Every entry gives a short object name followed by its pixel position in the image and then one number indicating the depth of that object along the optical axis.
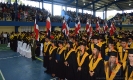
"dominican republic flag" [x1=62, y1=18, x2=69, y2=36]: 5.42
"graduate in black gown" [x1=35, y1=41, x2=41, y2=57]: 5.86
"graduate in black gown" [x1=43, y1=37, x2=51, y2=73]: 3.87
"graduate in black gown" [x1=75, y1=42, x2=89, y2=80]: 2.53
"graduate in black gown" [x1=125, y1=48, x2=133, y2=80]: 1.72
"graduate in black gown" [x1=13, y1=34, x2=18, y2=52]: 7.10
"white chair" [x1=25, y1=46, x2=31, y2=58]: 5.64
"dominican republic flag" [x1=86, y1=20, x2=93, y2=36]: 6.42
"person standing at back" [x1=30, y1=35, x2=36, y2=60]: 5.18
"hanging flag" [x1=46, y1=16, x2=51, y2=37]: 4.81
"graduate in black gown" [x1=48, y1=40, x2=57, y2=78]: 3.45
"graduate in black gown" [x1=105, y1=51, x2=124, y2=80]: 1.92
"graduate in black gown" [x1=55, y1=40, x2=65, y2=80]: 3.21
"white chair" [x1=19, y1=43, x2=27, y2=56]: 6.12
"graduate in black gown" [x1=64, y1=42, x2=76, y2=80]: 2.83
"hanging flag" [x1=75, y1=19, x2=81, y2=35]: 6.10
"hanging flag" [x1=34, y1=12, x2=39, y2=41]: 4.75
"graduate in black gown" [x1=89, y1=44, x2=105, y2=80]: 2.21
